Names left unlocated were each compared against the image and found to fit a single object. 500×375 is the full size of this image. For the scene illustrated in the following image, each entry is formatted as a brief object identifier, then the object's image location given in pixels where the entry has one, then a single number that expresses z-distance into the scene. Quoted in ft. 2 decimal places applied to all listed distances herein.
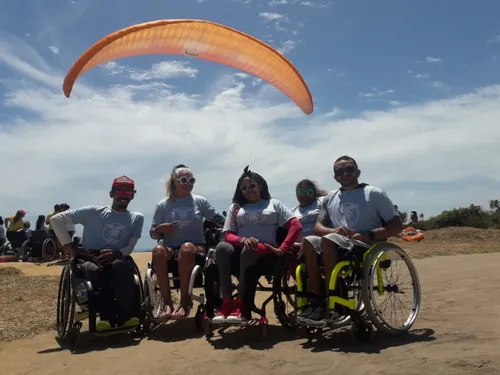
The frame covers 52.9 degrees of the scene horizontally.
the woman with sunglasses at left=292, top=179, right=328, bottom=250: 16.39
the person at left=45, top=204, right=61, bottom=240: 35.17
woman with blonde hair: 13.76
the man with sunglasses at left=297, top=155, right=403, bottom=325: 11.25
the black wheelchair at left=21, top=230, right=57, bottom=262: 37.45
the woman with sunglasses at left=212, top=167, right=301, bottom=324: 12.52
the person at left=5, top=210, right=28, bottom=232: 42.32
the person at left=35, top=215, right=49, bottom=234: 39.47
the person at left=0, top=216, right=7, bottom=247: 40.56
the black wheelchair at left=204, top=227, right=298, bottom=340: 12.35
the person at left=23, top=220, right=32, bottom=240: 41.82
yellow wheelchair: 10.71
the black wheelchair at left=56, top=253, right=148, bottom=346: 12.63
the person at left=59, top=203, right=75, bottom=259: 35.17
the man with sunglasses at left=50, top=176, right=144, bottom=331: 13.15
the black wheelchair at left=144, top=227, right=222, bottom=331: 13.47
